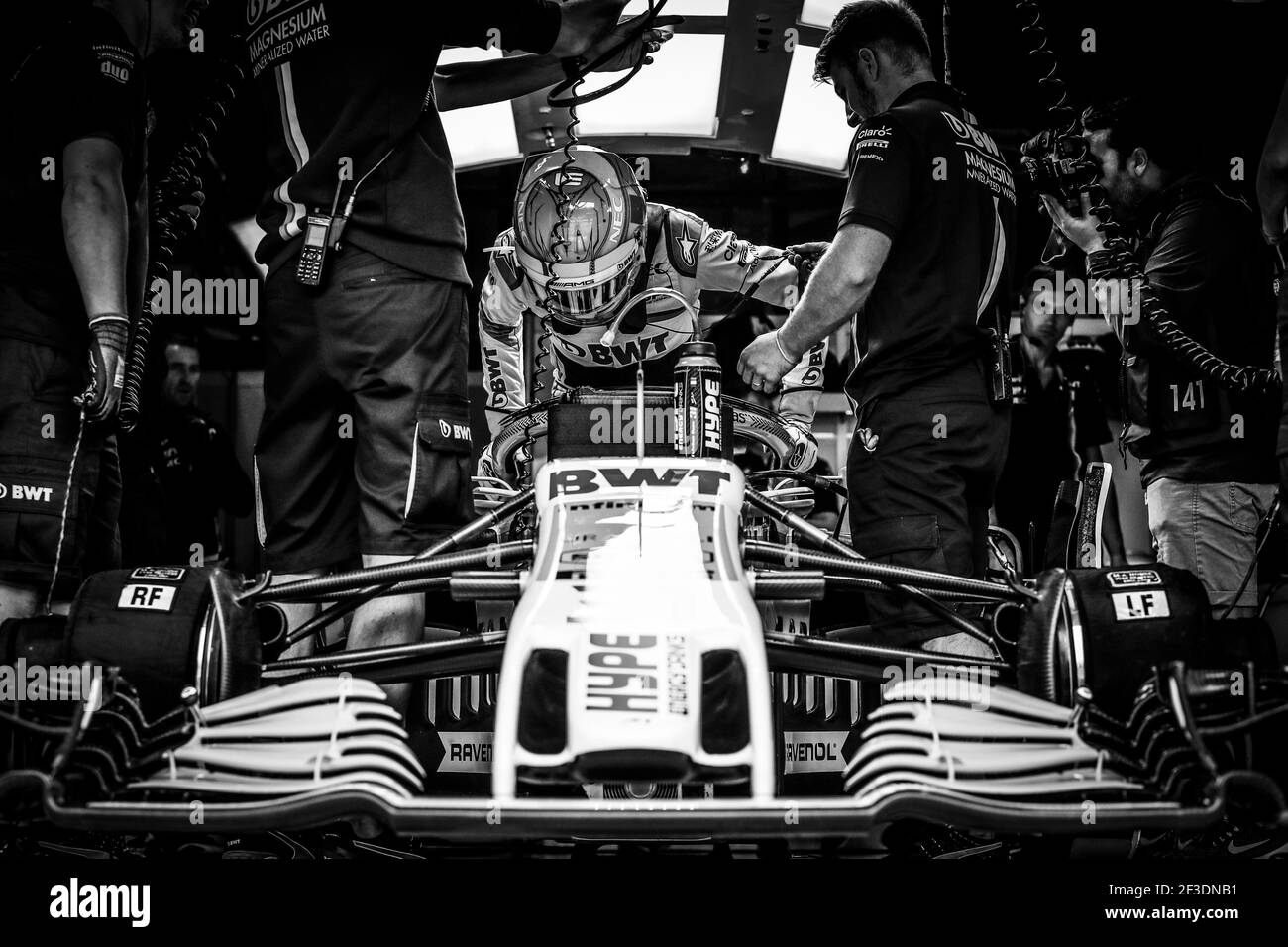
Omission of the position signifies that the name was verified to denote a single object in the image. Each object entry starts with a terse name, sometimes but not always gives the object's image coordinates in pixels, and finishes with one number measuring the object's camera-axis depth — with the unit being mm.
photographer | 4301
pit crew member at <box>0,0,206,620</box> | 3451
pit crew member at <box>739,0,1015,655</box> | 3629
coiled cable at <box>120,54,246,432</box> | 4367
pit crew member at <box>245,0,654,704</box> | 3301
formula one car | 2184
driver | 4793
